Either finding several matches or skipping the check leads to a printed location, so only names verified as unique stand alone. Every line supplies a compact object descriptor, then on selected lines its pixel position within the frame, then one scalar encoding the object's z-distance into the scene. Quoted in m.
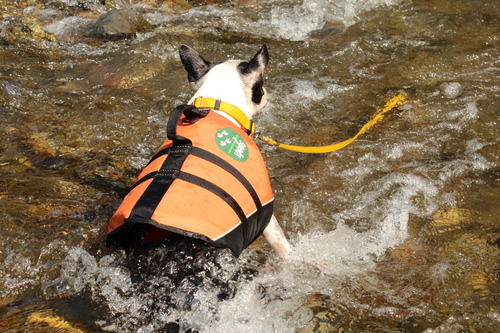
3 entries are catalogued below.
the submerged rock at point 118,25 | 8.15
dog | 2.73
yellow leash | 4.05
